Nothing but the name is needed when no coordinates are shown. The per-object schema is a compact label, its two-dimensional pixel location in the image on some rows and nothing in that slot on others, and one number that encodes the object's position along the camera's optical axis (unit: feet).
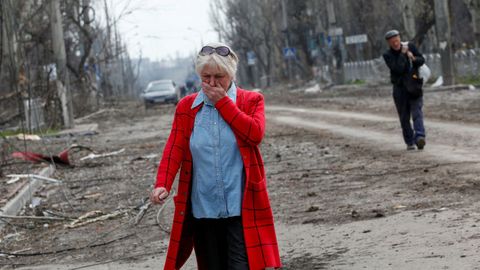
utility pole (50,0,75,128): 99.30
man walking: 44.88
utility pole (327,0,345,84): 165.27
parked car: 173.17
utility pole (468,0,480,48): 133.72
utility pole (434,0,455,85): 110.32
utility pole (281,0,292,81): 234.79
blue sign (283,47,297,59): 230.07
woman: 15.92
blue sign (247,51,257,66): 296.51
